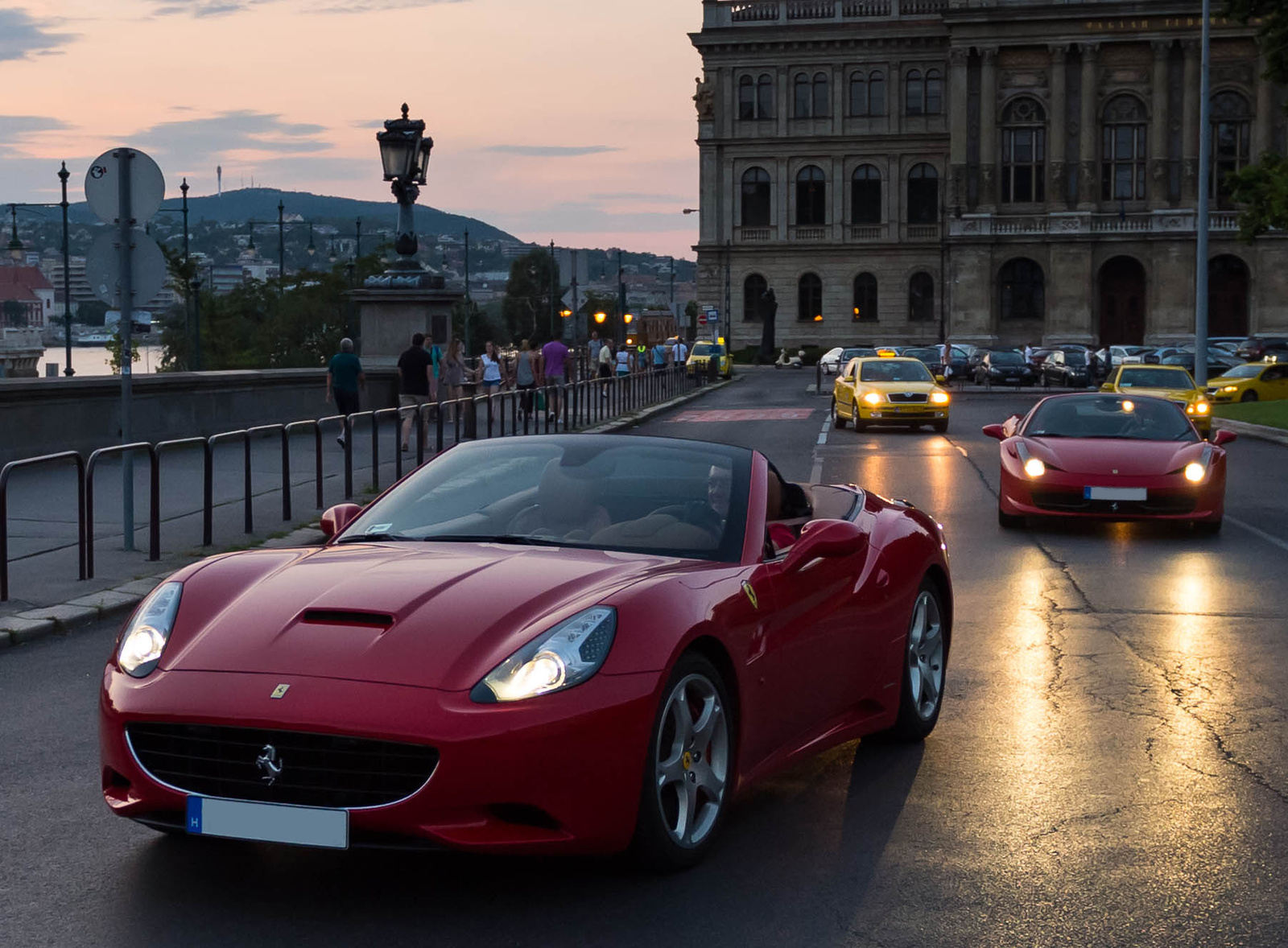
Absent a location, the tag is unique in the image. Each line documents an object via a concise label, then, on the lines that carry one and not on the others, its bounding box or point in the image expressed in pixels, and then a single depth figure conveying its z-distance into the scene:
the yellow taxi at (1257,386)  44.00
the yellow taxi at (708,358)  69.06
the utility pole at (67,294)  49.25
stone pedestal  30.78
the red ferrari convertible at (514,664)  4.50
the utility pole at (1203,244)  39.69
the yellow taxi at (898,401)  33.22
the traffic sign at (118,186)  12.50
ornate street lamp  28.19
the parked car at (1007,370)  62.84
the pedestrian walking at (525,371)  34.56
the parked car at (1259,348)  58.06
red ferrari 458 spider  14.87
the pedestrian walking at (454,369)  29.23
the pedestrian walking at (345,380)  25.14
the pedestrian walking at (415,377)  25.31
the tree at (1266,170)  36.19
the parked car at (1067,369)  60.44
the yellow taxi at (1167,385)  26.64
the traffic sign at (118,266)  12.47
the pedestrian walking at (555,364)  34.03
